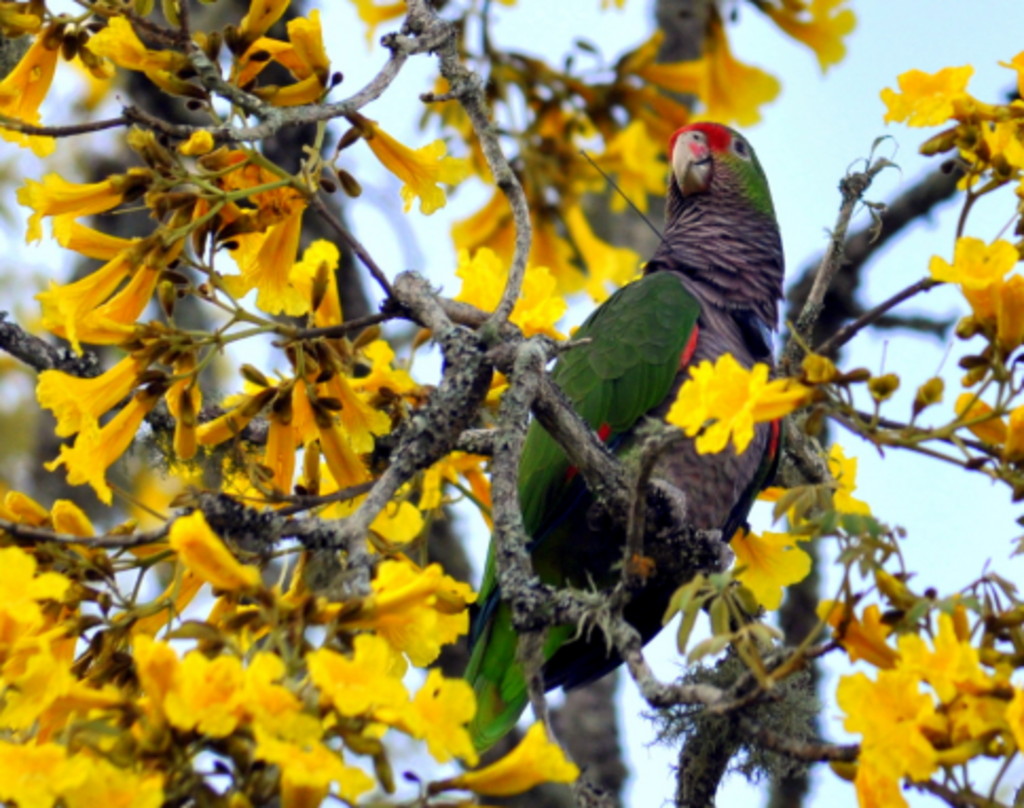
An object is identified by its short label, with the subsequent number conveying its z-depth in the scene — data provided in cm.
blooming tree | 709
